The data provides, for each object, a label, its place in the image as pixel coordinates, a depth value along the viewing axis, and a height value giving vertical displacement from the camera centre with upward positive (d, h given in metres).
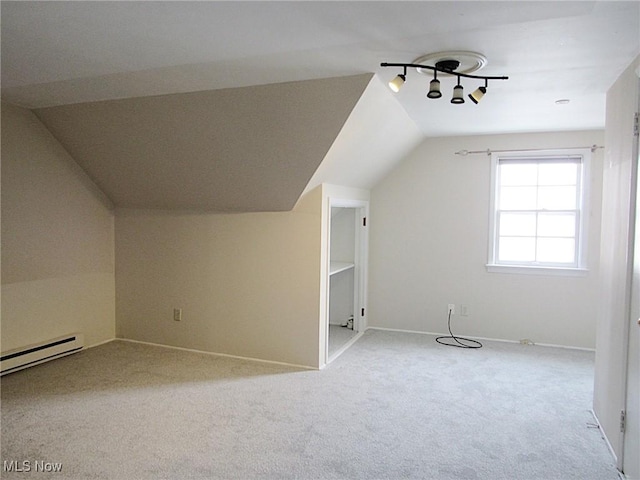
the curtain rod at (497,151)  4.29 +0.83
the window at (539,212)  4.43 +0.19
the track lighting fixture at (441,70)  2.40 +0.92
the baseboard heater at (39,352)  3.52 -1.11
